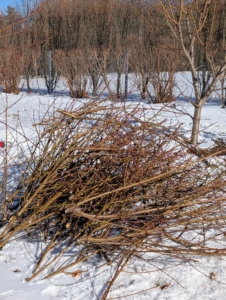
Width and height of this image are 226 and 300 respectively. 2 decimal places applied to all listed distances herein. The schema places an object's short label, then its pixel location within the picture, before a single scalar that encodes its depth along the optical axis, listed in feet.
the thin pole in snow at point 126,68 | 36.96
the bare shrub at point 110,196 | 8.73
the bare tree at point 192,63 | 14.48
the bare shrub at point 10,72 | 37.37
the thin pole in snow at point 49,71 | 44.23
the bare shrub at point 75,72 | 36.78
